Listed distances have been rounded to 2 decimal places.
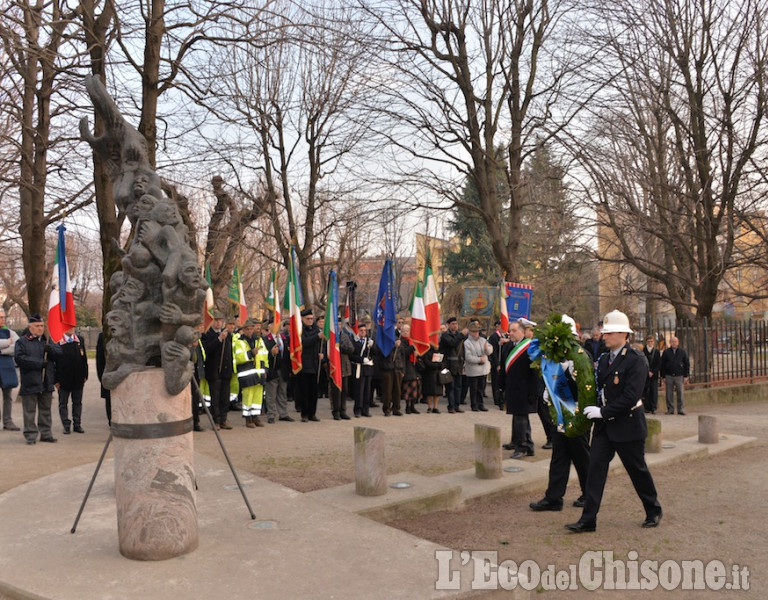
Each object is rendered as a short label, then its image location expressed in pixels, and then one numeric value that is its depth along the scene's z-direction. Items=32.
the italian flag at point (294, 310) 12.73
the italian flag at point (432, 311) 14.66
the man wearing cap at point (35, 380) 10.66
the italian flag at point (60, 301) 11.04
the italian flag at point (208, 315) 12.25
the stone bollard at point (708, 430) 10.62
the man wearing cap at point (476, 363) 14.92
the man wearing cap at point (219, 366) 11.95
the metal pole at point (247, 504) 6.18
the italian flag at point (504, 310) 15.81
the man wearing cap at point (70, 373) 11.59
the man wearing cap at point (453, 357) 14.87
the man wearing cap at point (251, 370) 12.36
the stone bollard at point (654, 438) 9.85
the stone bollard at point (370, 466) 7.11
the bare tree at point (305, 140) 19.02
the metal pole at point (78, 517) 5.90
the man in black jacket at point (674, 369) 14.99
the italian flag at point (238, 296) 14.53
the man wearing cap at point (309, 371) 13.06
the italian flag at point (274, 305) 13.62
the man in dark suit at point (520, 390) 9.41
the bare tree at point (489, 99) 16.73
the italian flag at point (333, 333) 12.86
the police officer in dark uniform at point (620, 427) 6.31
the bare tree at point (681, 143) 15.38
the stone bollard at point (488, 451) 8.04
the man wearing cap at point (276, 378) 12.98
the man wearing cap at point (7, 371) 11.48
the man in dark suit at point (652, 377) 15.02
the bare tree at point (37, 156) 14.43
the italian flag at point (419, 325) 14.33
